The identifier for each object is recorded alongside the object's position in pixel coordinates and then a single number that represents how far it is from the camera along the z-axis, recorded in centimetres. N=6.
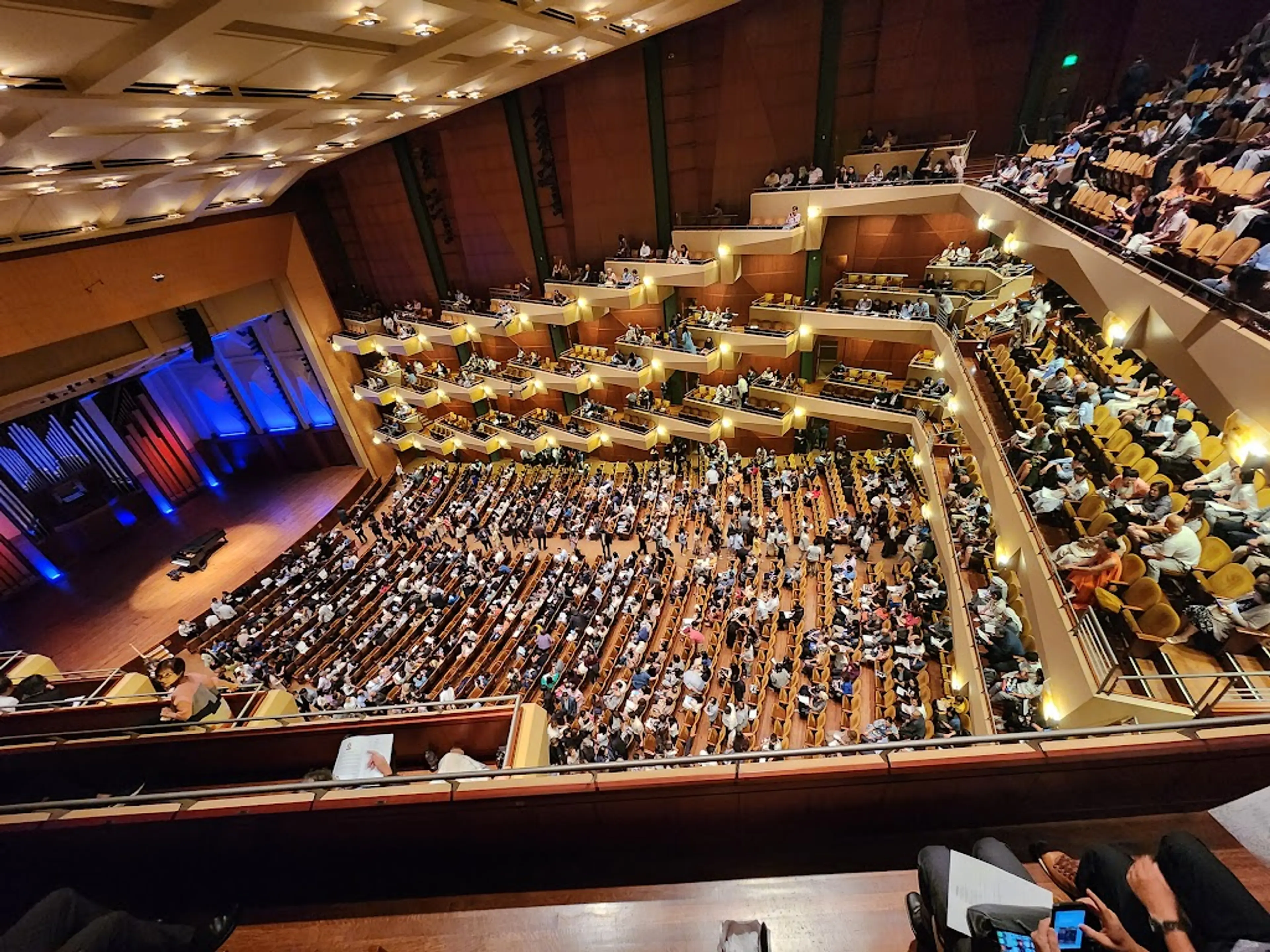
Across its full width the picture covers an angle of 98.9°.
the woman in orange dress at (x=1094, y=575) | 439
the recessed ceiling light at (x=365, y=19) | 510
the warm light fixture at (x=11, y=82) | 427
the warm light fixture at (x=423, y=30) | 579
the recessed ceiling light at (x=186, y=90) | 550
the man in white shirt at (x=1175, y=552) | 408
